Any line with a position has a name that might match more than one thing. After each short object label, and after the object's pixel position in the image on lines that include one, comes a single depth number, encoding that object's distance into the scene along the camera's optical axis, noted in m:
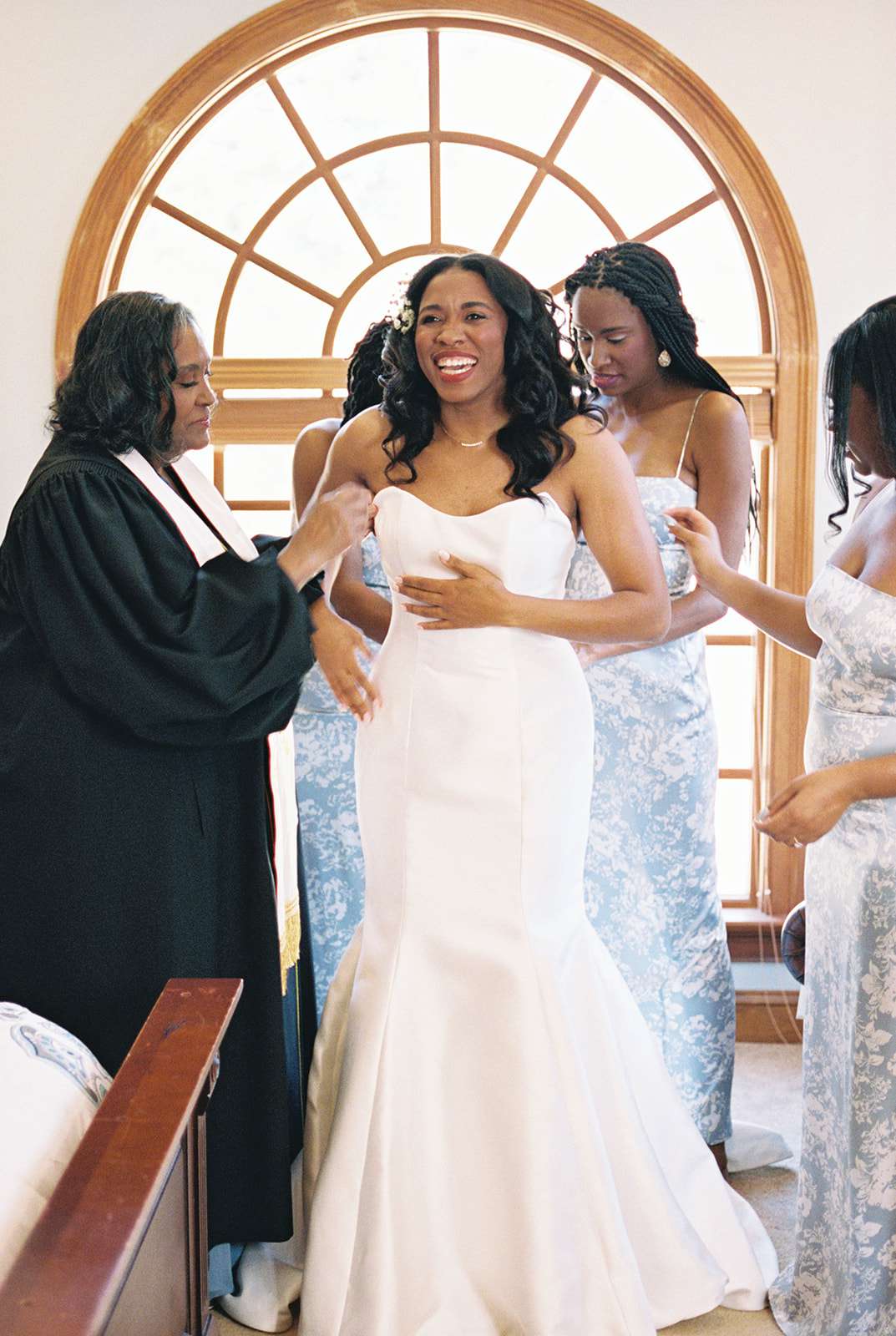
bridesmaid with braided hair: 3.10
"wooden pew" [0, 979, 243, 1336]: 0.98
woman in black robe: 2.23
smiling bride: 2.38
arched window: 4.29
